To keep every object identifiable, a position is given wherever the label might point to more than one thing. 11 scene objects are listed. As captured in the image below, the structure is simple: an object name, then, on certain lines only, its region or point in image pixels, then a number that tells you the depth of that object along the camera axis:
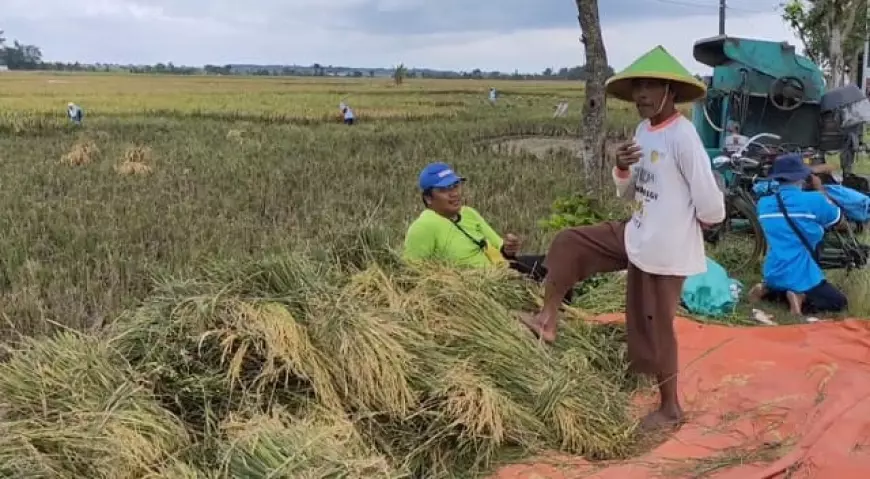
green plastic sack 4.98
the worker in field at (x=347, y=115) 23.78
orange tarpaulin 2.94
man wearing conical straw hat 3.27
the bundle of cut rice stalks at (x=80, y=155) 13.26
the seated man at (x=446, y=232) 4.34
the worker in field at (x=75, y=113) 21.98
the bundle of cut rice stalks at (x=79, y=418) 2.56
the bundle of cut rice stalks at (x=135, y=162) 12.09
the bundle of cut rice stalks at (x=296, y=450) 2.61
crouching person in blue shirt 5.09
